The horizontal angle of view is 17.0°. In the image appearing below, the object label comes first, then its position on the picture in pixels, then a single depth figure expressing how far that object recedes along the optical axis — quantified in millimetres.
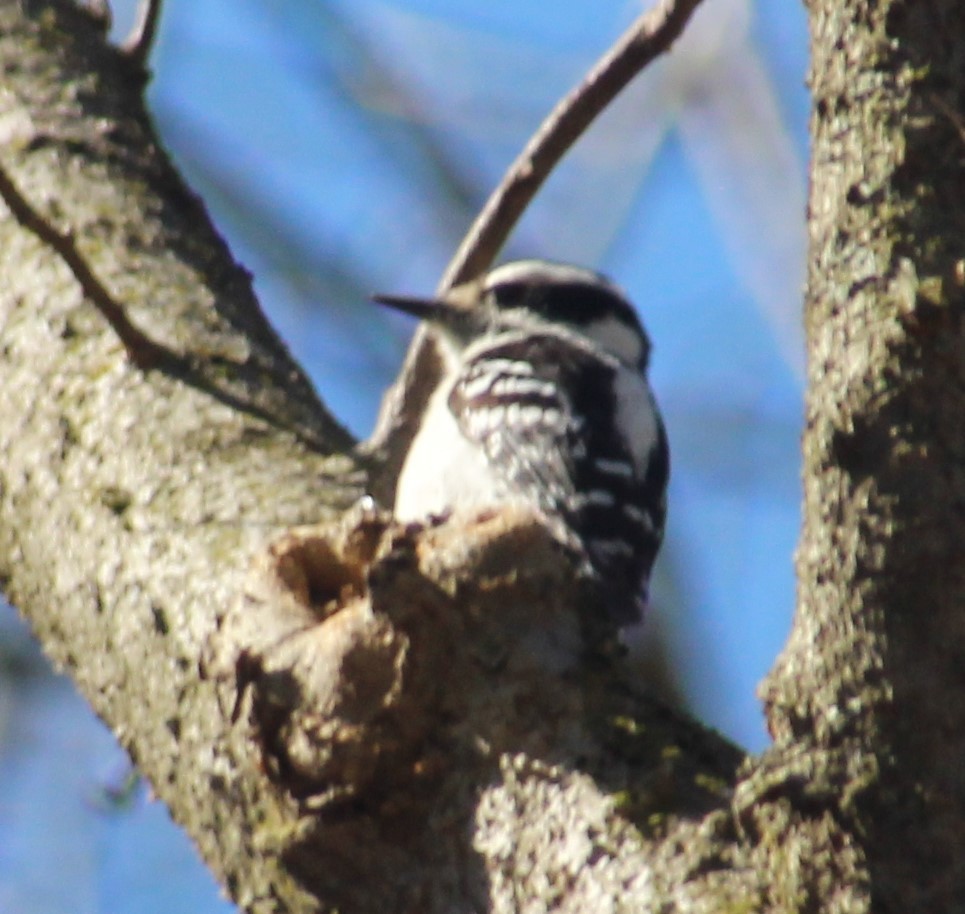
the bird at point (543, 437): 8039
